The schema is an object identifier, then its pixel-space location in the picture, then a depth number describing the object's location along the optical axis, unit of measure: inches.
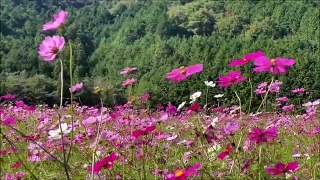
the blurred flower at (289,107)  141.4
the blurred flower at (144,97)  131.3
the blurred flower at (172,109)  123.2
